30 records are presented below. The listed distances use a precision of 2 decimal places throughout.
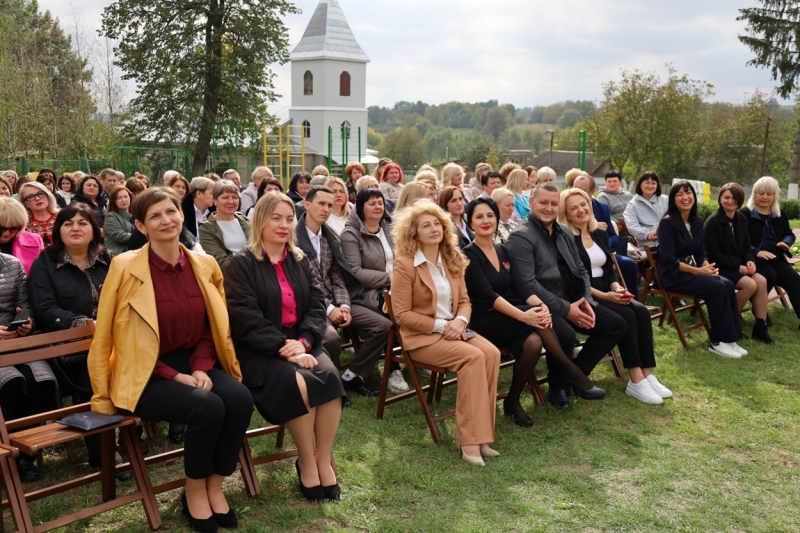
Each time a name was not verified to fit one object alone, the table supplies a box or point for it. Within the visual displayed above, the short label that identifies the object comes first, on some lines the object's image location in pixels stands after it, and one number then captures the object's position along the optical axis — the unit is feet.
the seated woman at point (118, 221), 22.03
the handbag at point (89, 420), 11.12
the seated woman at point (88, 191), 26.76
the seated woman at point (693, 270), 23.52
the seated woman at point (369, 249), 20.07
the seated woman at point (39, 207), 19.98
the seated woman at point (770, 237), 26.89
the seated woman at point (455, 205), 22.20
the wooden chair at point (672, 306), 24.13
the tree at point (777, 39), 101.35
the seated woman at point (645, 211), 28.22
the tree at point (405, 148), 308.19
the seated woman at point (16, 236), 16.28
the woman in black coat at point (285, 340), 13.14
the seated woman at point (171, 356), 11.74
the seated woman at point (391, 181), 30.35
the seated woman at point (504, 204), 22.81
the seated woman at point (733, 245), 25.59
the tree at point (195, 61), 89.35
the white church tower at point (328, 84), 164.66
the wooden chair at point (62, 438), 10.92
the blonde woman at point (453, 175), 30.40
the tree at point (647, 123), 143.64
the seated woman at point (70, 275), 14.70
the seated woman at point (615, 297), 19.31
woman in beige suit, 15.75
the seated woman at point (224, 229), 20.36
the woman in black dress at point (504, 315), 17.33
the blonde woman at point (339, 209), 22.75
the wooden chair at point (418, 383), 16.07
